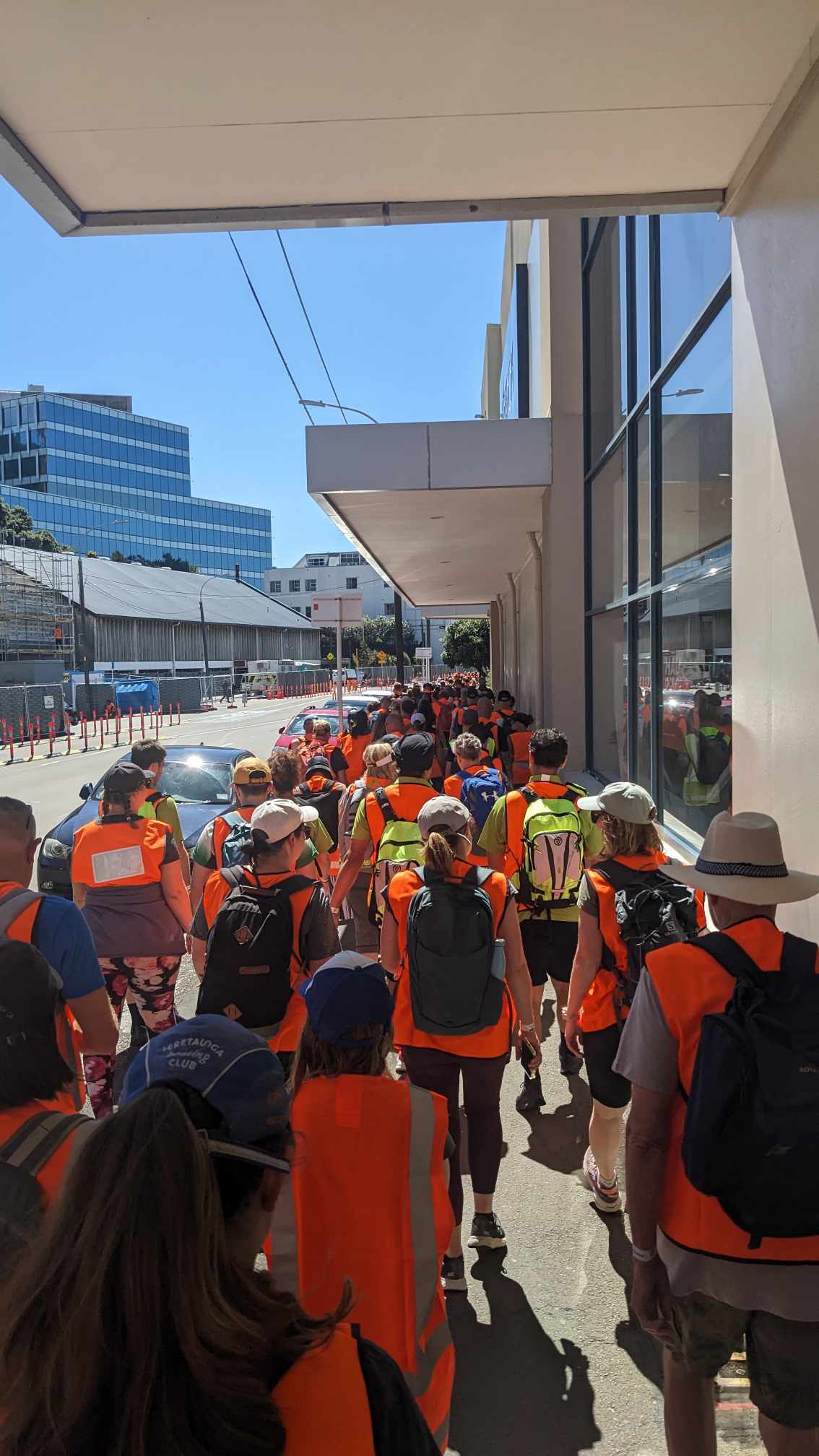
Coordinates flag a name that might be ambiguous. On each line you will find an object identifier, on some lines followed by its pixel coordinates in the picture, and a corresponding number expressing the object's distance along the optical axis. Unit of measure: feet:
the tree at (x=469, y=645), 195.42
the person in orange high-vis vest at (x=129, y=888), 15.31
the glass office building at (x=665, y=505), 19.22
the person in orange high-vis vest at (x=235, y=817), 15.49
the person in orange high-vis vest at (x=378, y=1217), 6.97
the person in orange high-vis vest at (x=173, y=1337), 3.34
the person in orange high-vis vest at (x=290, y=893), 11.62
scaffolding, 176.55
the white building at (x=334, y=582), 373.61
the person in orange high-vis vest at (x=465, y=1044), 11.30
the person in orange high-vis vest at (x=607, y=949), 11.51
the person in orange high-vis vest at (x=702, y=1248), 6.89
